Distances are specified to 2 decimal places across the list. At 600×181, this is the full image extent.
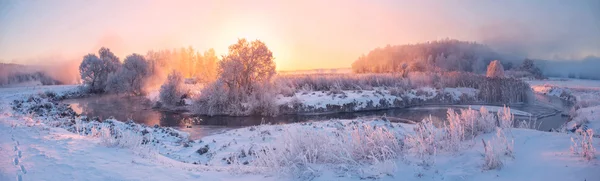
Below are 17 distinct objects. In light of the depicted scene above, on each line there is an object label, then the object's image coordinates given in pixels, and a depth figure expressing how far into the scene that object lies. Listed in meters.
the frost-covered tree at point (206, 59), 62.42
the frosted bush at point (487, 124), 7.49
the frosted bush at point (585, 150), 4.69
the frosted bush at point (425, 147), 5.79
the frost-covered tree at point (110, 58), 47.91
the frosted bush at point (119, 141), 8.16
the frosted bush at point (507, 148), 5.47
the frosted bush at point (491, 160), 5.01
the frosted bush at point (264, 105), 23.70
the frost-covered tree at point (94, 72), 44.28
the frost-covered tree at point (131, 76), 38.56
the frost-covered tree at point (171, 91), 27.00
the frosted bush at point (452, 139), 6.21
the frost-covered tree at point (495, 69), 37.41
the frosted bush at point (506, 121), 7.08
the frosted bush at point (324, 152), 5.94
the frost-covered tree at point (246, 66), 25.52
